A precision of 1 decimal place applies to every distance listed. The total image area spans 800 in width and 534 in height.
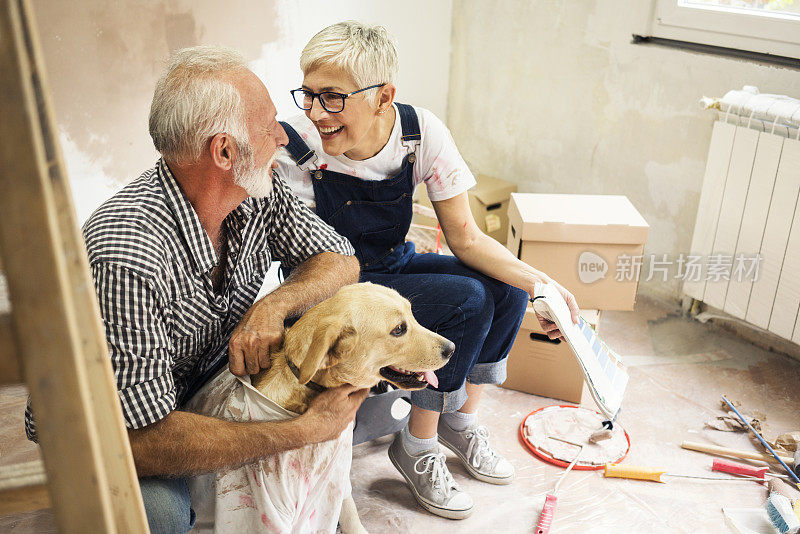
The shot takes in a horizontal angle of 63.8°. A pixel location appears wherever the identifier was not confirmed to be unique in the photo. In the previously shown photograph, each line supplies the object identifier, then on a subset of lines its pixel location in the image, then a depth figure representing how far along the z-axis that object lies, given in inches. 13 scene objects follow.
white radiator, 102.8
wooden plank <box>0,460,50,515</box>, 23.9
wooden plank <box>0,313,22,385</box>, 21.4
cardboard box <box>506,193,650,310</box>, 99.0
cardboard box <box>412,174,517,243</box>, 139.9
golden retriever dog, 55.1
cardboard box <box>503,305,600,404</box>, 98.1
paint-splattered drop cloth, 54.4
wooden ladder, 20.7
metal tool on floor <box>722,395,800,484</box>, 83.7
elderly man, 49.3
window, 107.4
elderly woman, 71.9
